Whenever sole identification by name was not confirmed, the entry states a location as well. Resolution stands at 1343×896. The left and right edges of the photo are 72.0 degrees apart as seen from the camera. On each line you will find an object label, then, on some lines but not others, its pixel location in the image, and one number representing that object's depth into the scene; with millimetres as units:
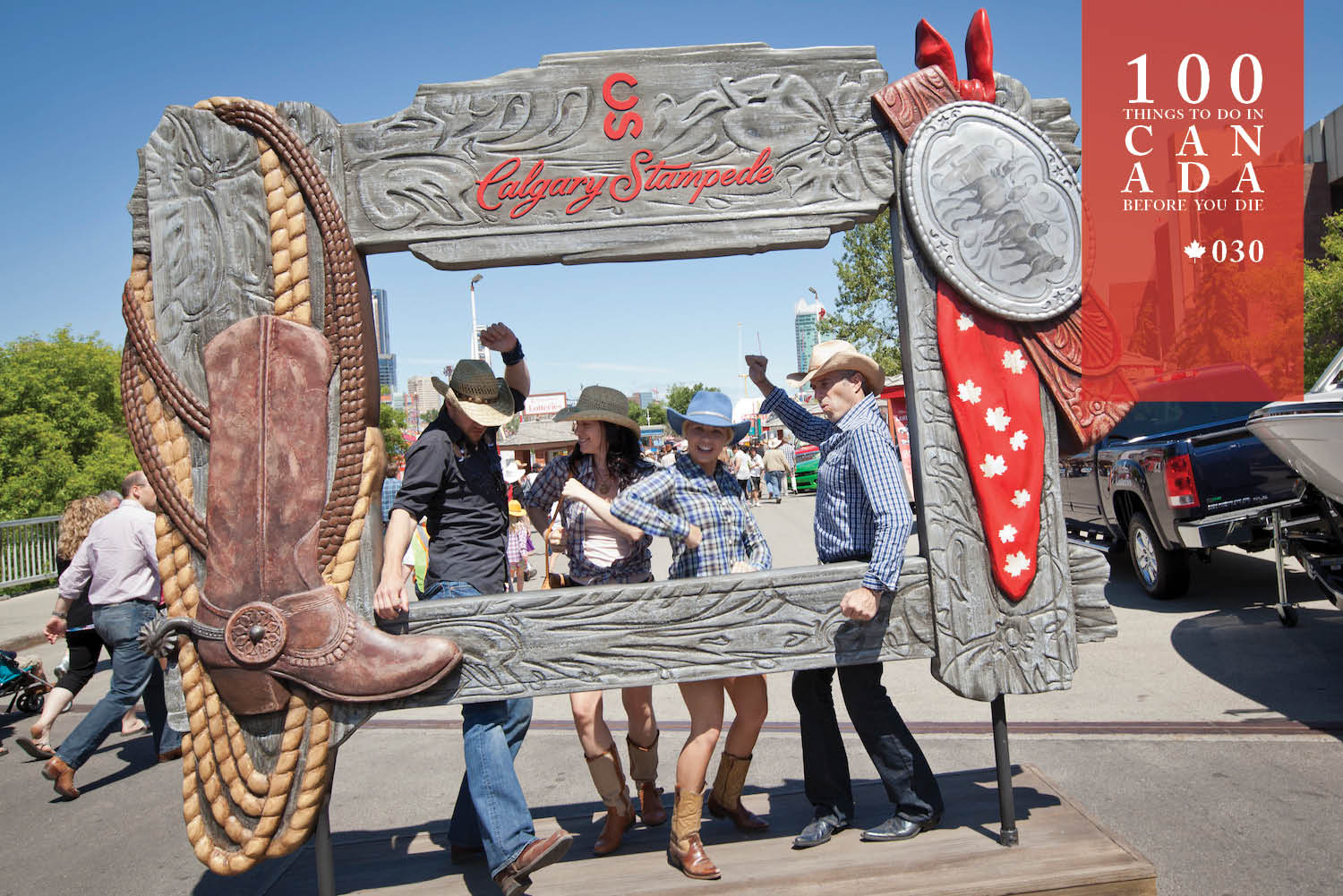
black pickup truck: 7461
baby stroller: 6836
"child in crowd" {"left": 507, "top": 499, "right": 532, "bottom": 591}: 7805
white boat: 5312
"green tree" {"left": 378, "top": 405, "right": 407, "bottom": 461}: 56319
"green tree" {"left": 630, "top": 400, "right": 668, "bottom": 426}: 94500
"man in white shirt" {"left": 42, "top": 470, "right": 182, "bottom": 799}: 5629
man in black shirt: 3189
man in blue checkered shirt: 3434
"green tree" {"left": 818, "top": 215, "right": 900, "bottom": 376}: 21688
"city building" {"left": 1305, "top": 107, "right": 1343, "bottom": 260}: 24609
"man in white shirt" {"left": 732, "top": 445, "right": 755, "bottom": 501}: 20891
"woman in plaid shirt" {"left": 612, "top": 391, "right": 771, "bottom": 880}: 3375
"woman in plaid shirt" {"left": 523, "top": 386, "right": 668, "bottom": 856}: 3646
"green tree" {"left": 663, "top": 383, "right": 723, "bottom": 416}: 82725
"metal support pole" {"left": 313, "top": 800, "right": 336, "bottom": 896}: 3221
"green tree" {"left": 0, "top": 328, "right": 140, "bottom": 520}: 16359
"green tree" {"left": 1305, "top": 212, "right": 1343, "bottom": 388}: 16469
